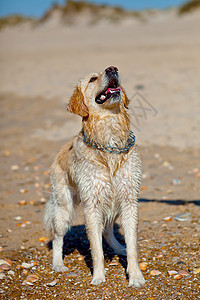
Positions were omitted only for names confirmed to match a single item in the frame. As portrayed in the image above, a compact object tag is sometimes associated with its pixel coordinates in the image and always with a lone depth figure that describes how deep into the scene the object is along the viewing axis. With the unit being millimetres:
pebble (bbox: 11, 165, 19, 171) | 16911
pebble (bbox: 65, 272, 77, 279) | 8264
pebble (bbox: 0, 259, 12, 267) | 8741
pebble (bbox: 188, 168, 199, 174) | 14952
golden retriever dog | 7797
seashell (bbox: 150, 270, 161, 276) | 7934
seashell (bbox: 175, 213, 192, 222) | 10633
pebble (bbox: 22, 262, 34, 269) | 8711
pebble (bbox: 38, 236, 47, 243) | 10377
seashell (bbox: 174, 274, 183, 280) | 7660
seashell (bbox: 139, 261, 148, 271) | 8258
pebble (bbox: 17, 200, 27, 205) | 13156
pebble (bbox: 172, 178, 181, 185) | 13973
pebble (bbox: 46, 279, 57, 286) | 7914
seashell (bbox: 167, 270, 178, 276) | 7836
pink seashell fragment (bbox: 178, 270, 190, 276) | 7766
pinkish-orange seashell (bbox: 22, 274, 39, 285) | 7988
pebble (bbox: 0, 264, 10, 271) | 8477
